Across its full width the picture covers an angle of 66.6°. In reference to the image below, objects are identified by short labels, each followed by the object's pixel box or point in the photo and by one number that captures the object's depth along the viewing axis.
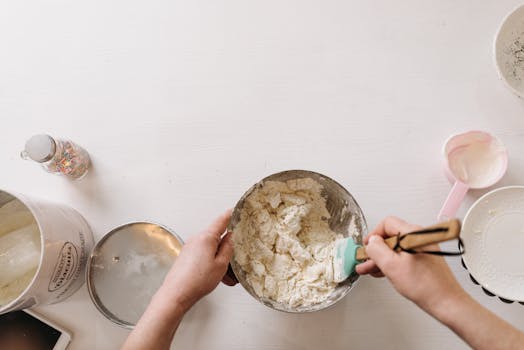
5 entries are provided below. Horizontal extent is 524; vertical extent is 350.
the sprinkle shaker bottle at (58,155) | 0.76
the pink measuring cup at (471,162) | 0.80
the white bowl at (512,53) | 0.83
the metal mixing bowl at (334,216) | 0.72
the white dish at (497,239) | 0.75
